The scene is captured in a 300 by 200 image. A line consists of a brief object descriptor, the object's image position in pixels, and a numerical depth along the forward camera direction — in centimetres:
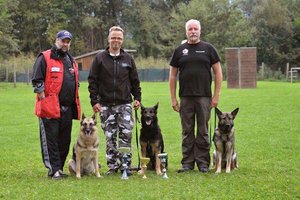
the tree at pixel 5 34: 3812
